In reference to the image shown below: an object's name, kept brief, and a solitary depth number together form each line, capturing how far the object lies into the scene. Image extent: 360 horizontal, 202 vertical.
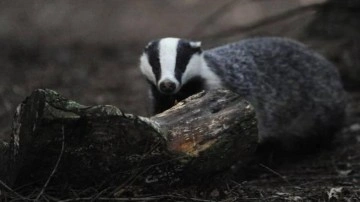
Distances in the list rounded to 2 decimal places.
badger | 9.95
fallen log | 6.53
